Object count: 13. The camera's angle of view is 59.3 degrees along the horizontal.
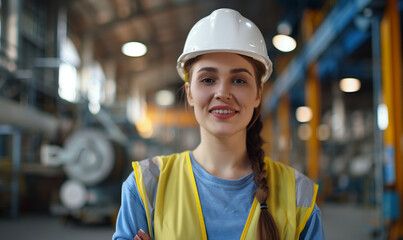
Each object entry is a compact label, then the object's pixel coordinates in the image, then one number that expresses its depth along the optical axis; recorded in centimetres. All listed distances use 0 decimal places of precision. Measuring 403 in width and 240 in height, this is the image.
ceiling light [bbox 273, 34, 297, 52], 710
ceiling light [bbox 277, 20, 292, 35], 969
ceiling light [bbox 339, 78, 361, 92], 1110
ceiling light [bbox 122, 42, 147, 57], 582
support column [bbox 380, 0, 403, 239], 522
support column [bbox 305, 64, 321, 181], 959
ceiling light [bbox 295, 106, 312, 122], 1961
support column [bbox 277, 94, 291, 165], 1453
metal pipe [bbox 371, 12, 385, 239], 532
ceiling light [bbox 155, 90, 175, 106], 1774
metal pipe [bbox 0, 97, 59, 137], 613
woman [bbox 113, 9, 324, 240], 139
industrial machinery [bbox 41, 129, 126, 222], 585
